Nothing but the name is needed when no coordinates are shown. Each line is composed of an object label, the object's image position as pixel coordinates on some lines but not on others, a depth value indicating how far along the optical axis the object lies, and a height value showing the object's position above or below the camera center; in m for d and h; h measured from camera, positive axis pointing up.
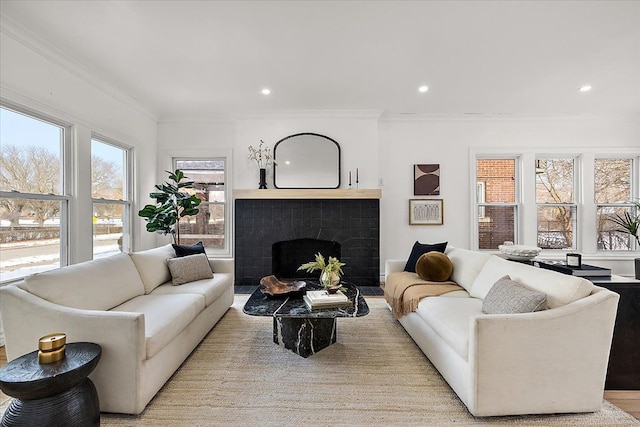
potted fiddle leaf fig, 3.96 +0.06
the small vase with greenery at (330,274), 2.52 -0.53
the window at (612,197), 4.89 +0.25
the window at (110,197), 3.67 +0.20
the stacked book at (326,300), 2.26 -0.69
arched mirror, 4.64 +0.80
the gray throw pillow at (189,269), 2.90 -0.57
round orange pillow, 2.91 -0.54
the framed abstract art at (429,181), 4.85 +0.51
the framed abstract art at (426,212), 4.85 +0.00
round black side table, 1.29 -0.81
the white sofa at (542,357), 1.61 -0.80
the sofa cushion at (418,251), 3.29 -0.45
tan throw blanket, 2.58 -0.72
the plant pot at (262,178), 4.61 +0.53
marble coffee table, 2.18 -0.76
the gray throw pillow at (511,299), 1.73 -0.54
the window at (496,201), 4.95 +0.19
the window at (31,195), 2.60 +0.17
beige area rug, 1.65 -1.16
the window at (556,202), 4.94 +0.17
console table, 2.06 -0.95
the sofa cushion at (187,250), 3.25 -0.42
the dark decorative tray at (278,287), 2.57 -0.69
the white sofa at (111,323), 1.63 -0.70
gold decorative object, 1.40 -0.66
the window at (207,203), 4.95 +0.15
